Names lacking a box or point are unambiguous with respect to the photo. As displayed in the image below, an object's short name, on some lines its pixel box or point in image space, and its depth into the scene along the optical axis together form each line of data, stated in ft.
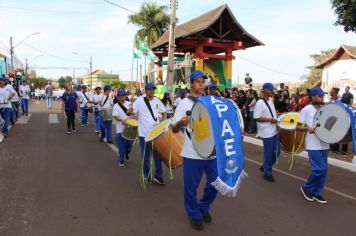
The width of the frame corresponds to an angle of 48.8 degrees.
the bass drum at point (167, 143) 19.67
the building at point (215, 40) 79.36
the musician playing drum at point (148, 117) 23.43
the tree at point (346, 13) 40.91
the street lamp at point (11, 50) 121.53
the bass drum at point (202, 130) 14.61
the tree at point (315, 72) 190.70
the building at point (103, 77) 395.83
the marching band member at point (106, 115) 39.40
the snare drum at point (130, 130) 27.30
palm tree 133.59
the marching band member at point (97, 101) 45.57
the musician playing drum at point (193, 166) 15.67
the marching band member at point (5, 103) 42.24
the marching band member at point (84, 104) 55.77
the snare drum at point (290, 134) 24.25
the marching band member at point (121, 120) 28.91
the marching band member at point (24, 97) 63.67
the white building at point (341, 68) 93.81
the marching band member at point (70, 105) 47.62
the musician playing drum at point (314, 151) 20.06
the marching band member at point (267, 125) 24.79
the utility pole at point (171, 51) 60.34
